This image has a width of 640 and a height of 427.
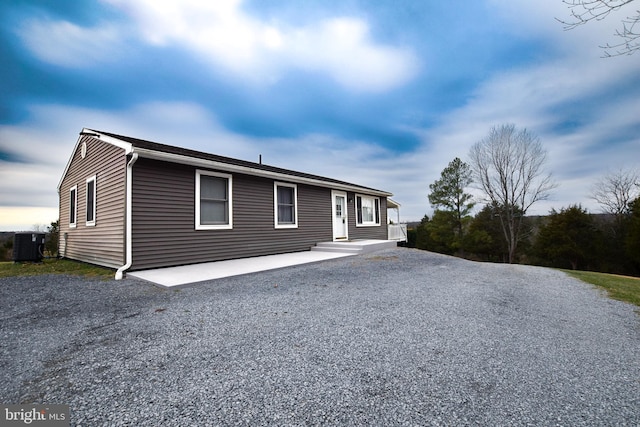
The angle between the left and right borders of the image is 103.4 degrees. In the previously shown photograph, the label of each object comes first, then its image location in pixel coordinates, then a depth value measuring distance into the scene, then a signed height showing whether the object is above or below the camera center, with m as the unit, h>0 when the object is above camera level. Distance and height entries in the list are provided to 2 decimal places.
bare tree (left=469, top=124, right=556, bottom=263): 17.08 +3.89
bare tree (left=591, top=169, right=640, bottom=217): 19.25 +2.42
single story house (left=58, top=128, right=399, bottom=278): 6.19 +0.71
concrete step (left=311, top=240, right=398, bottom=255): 9.70 -0.77
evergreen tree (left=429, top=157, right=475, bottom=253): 24.09 +2.38
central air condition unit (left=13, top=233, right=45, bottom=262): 7.95 -0.35
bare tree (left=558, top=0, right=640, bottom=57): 2.59 +2.17
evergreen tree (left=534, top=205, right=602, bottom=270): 20.25 -1.42
